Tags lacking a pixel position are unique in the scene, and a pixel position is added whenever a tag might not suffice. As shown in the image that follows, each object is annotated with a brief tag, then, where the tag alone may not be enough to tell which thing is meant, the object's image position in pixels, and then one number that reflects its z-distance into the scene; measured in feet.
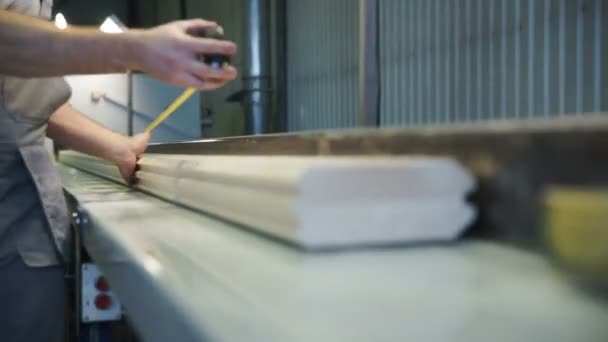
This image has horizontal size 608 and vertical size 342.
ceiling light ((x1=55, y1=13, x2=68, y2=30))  7.50
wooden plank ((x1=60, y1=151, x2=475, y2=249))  1.70
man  3.93
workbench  1.09
